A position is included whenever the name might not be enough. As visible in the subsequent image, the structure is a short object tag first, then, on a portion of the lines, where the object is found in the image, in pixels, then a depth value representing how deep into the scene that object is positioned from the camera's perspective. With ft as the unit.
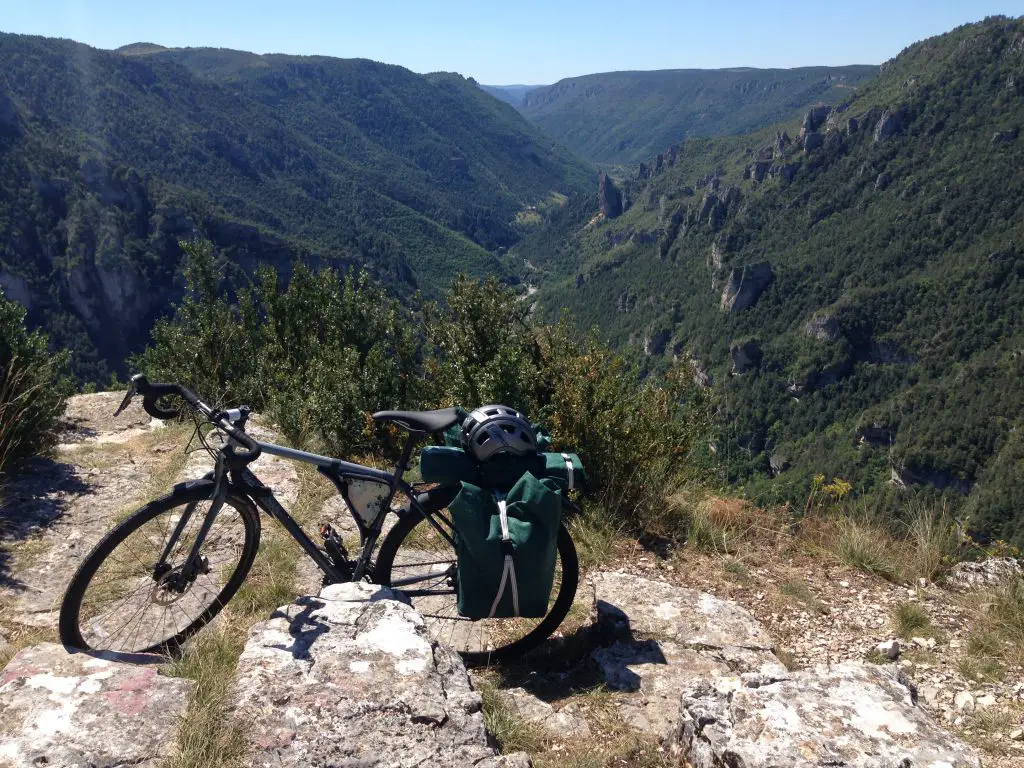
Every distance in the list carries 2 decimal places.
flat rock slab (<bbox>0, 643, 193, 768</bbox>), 7.18
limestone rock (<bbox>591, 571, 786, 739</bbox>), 10.39
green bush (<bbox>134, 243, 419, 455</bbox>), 23.75
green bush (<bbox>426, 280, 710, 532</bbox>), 17.28
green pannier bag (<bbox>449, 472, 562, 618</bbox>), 10.12
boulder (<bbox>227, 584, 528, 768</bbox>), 7.65
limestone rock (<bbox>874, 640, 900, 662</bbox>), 11.98
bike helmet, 10.66
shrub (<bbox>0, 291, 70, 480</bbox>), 18.08
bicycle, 10.24
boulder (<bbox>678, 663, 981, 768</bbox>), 7.53
